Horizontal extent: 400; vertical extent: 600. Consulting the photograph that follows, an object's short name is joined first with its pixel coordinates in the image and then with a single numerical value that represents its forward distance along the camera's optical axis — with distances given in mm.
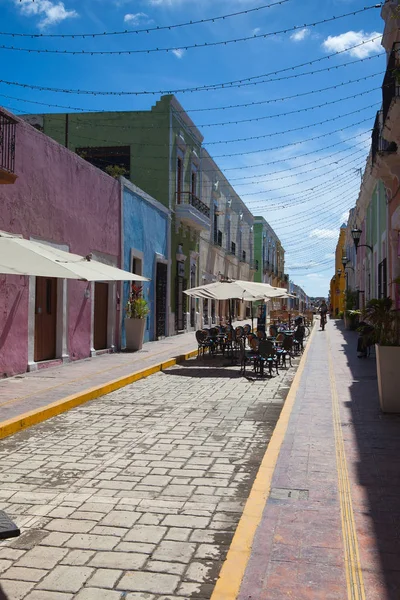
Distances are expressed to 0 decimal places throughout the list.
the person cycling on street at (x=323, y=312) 28969
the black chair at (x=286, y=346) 12469
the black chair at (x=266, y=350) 11000
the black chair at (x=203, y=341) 14260
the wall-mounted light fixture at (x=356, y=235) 21148
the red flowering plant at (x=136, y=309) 16422
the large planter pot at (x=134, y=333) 16219
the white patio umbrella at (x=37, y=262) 5641
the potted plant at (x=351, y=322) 25656
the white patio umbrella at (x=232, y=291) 13464
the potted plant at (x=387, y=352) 7090
